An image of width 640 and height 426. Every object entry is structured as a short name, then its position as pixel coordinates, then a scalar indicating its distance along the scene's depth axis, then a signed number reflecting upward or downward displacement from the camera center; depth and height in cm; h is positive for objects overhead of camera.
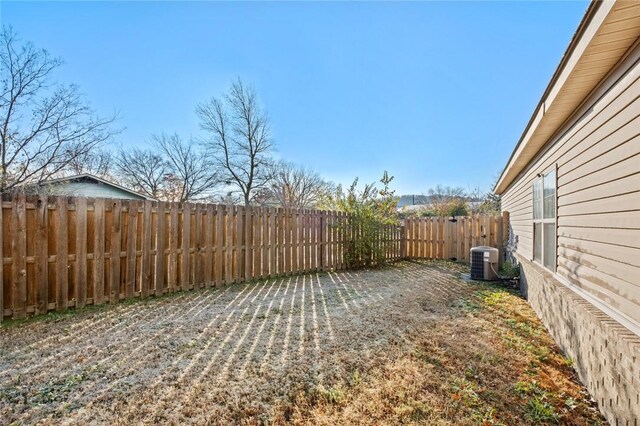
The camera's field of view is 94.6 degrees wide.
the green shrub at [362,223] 855 -35
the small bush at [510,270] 685 -148
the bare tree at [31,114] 787 +280
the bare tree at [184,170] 2286 +329
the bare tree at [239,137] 2045 +535
